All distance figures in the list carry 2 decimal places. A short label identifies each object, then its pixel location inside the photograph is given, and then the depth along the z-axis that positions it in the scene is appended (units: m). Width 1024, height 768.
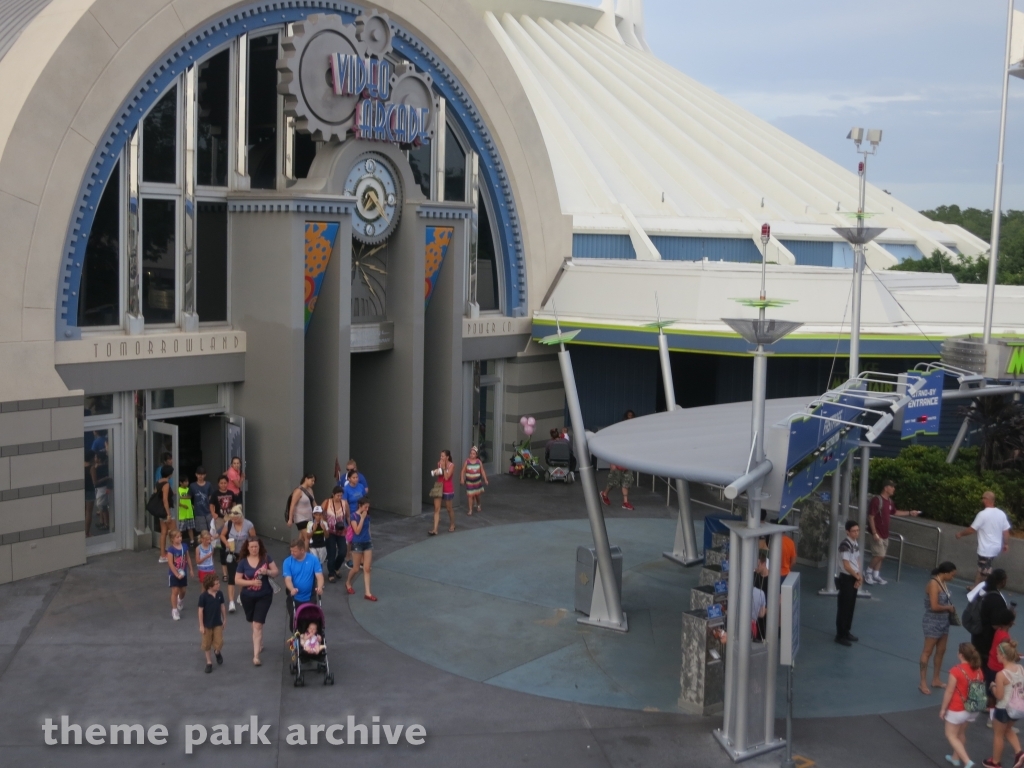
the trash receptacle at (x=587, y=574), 15.62
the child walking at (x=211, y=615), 13.32
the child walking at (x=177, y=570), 14.94
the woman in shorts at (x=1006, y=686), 11.04
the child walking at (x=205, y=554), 15.16
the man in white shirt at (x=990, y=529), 16.41
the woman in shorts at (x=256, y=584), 13.56
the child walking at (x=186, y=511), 18.01
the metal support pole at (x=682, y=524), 18.25
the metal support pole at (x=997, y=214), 21.17
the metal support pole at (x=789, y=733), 11.55
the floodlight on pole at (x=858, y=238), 16.95
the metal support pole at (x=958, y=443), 21.44
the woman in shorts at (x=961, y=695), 11.25
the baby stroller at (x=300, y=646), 13.20
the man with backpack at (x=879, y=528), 18.16
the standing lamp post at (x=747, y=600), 11.79
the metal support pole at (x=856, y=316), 17.67
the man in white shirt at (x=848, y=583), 15.04
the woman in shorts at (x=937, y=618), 13.26
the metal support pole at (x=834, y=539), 17.48
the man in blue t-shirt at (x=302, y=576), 13.36
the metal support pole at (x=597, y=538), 14.95
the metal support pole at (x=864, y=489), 18.23
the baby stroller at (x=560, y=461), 24.78
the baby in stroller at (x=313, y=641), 13.16
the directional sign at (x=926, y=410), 16.98
